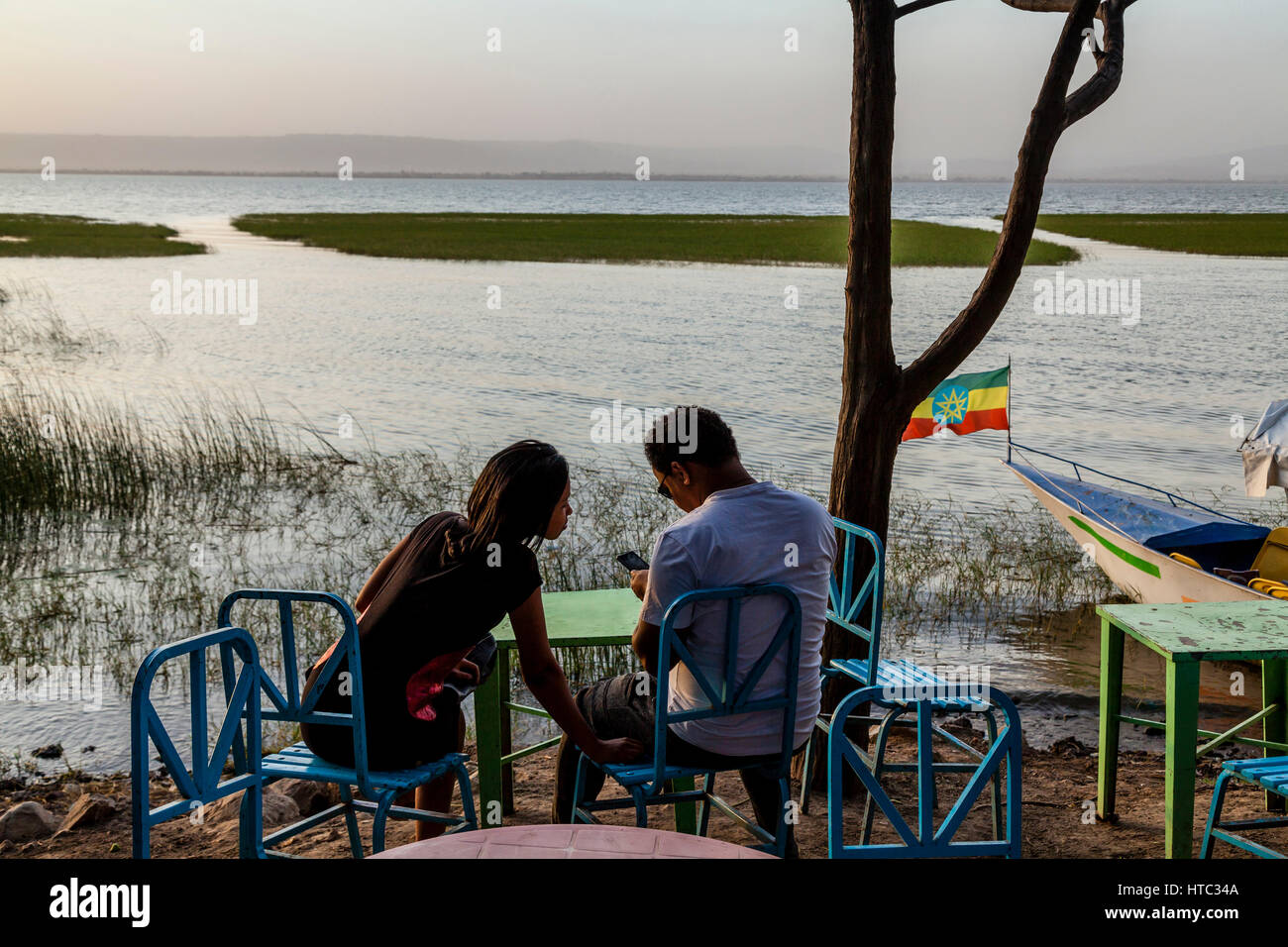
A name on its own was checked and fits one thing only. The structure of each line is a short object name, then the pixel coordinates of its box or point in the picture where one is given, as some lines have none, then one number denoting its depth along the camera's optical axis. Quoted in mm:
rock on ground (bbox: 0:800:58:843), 4422
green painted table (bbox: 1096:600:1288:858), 3691
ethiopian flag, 6730
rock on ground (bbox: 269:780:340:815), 4754
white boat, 6973
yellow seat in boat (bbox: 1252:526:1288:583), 6910
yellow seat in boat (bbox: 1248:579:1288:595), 6374
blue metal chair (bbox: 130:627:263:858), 2396
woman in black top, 3240
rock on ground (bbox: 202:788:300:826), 4566
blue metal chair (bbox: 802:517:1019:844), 3701
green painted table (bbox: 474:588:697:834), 3891
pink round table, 2191
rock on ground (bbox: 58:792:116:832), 4520
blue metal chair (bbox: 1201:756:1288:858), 3264
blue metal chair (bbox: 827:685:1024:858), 2215
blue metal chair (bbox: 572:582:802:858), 3102
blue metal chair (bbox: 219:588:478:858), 3010
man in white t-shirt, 3189
